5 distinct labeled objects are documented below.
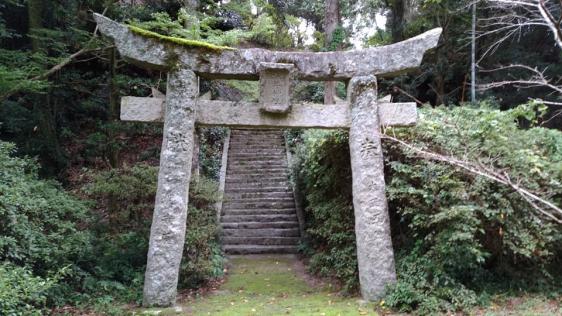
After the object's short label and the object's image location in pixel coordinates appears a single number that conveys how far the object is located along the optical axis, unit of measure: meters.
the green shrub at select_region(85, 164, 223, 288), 7.09
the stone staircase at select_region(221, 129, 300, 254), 9.94
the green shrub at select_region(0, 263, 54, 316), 4.05
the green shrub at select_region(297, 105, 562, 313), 5.59
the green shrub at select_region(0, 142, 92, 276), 5.14
